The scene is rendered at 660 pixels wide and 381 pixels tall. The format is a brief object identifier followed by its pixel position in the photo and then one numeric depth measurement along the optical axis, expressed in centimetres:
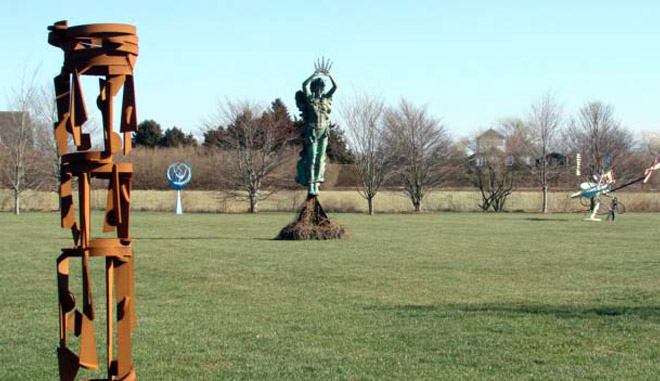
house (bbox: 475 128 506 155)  5703
